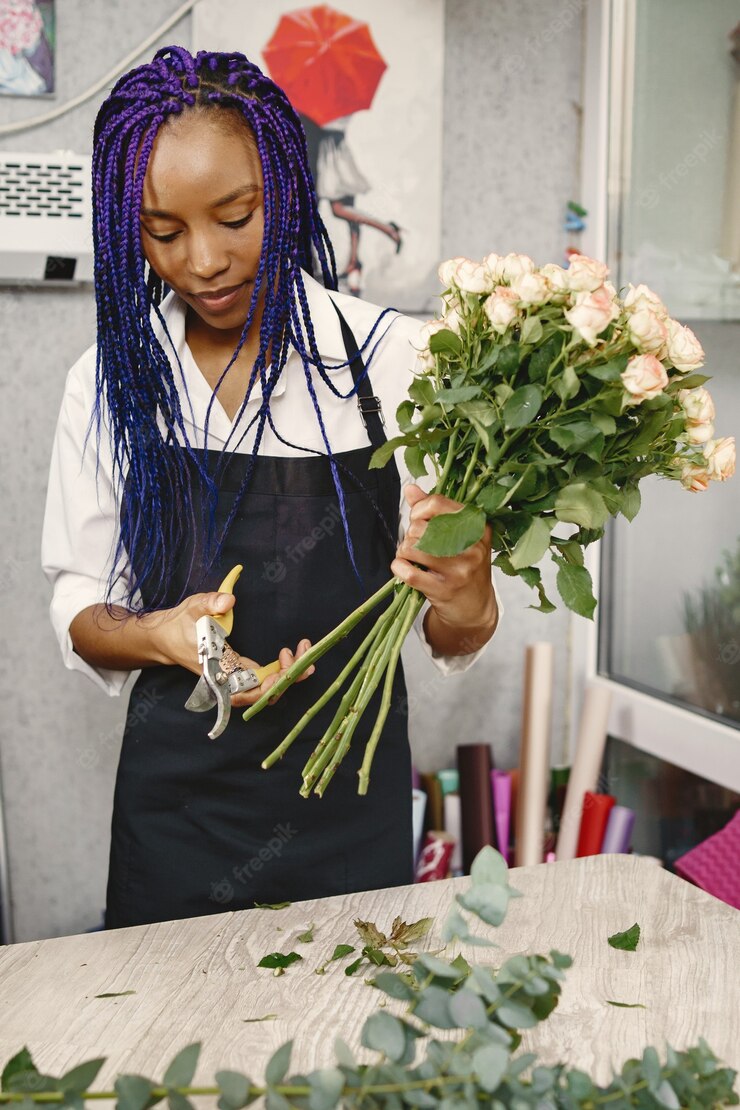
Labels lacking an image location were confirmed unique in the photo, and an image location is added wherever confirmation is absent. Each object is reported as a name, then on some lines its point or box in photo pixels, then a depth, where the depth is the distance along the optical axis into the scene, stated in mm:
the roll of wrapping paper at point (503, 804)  2457
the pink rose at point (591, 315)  919
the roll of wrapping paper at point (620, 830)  2336
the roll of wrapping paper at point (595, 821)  2328
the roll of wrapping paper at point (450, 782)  2533
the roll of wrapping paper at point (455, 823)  2467
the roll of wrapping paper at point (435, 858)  2355
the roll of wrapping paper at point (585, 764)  2389
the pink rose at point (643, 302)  973
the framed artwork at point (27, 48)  2146
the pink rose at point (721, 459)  1044
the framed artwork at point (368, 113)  2273
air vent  2148
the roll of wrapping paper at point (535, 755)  2375
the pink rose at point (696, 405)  1025
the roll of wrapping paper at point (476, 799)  2418
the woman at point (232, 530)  1358
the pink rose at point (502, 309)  958
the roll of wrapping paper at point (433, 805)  2520
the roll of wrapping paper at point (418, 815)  2359
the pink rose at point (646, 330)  948
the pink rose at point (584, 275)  947
